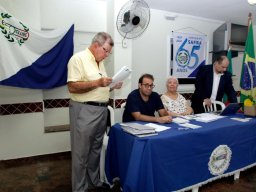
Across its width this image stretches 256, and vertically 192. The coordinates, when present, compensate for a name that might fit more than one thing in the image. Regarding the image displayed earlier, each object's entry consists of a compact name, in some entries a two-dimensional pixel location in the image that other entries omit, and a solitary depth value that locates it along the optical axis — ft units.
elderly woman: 8.86
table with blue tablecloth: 5.37
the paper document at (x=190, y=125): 6.51
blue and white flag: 8.14
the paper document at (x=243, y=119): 7.63
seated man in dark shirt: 7.08
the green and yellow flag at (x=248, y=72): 11.61
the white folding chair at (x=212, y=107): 9.93
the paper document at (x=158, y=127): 6.18
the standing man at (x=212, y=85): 10.06
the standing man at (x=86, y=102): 6.15
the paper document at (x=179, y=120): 7.16
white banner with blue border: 12.94
